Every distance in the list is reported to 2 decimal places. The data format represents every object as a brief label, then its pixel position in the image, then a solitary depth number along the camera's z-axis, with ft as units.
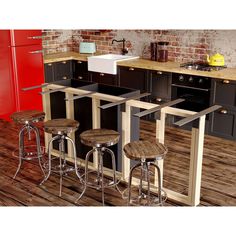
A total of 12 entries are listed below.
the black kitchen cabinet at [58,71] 19.52
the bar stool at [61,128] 10.78
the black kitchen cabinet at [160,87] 16.93
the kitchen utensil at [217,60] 16.42
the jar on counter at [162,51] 18.08
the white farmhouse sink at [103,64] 18.54
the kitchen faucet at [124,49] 20.40
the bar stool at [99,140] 9.66
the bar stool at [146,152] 8.64
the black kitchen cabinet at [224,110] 14.94
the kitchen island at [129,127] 9.71
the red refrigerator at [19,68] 17.48
